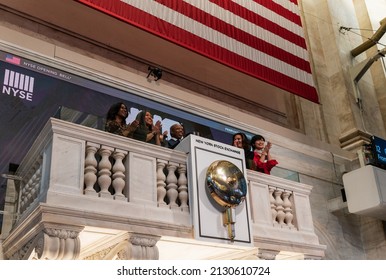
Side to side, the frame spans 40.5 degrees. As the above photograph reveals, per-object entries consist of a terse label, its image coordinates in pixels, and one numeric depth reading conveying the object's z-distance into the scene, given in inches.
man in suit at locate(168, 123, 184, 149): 291.5
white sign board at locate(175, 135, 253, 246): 234.4
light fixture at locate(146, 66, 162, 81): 355.3
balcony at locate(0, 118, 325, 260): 200.4
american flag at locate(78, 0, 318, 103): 304.3
